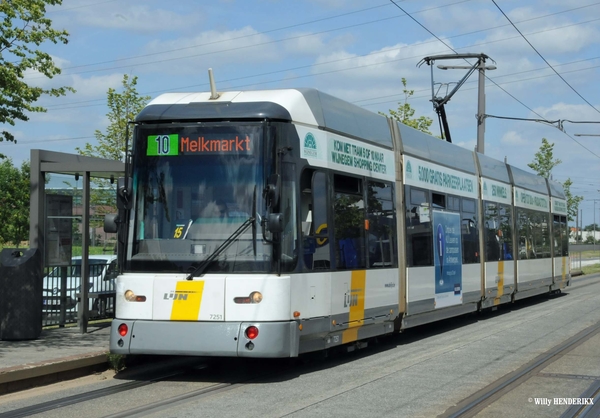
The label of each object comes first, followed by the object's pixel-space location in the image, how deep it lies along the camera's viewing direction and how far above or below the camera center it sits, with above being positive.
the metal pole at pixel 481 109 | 31.19 +5.90
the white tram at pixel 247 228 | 9.55 +0.53
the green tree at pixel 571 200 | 63.14 +5.26
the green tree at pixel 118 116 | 32.31 +6.03
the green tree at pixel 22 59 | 12.17 +3.28
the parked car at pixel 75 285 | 13.91 -0.16
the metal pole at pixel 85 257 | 13.35 +0.29
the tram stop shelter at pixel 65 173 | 13.15 +1.35
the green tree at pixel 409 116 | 34.84 +6.30
